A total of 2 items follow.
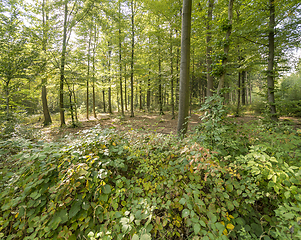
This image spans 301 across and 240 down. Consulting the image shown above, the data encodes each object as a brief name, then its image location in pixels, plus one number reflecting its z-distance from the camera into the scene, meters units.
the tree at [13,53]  6.96
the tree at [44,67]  8.79
